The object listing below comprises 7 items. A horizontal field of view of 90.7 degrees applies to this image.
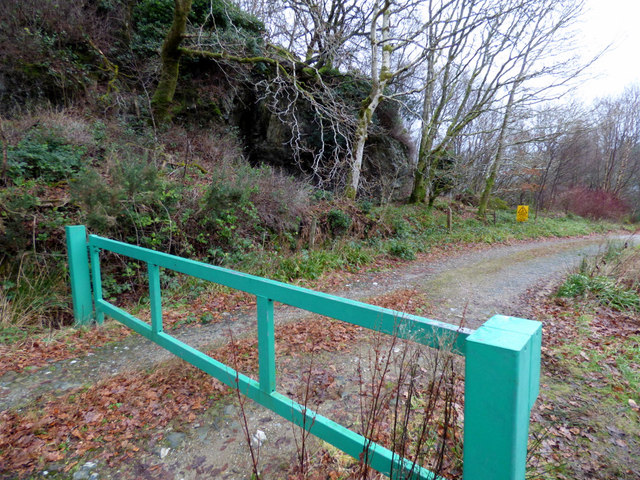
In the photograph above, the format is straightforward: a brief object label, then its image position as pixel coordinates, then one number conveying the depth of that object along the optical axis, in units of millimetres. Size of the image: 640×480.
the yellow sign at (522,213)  17625
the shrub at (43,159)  5203
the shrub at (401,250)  8969
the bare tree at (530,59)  12047
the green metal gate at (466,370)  932
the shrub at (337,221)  9047
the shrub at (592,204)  23844
